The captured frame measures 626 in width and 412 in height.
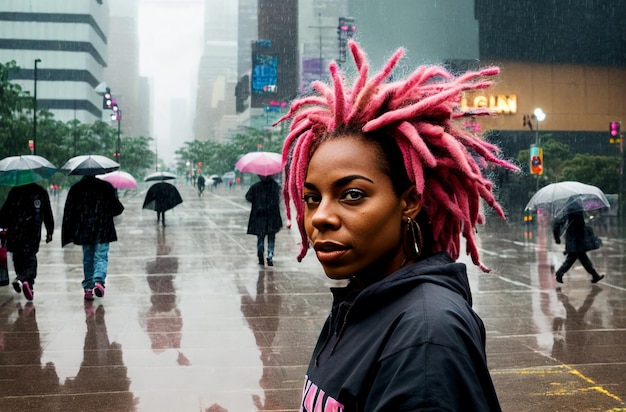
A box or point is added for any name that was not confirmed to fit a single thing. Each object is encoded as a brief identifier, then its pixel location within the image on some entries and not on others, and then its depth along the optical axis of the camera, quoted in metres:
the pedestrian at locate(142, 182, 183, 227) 26.81
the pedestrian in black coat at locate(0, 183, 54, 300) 10.60
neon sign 53.25
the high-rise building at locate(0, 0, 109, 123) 113.75
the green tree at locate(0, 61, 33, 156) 29.03
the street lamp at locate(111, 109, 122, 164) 40.22
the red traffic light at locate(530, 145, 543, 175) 28.34
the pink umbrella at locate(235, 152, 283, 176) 15.42
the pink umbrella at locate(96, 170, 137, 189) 24.46
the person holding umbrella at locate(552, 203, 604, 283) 12.23
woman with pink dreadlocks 1.56
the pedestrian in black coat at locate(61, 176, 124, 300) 10.50
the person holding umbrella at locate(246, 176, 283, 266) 14.73
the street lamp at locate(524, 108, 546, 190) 28.37
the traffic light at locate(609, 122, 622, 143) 31.06
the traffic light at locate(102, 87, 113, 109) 37.62
